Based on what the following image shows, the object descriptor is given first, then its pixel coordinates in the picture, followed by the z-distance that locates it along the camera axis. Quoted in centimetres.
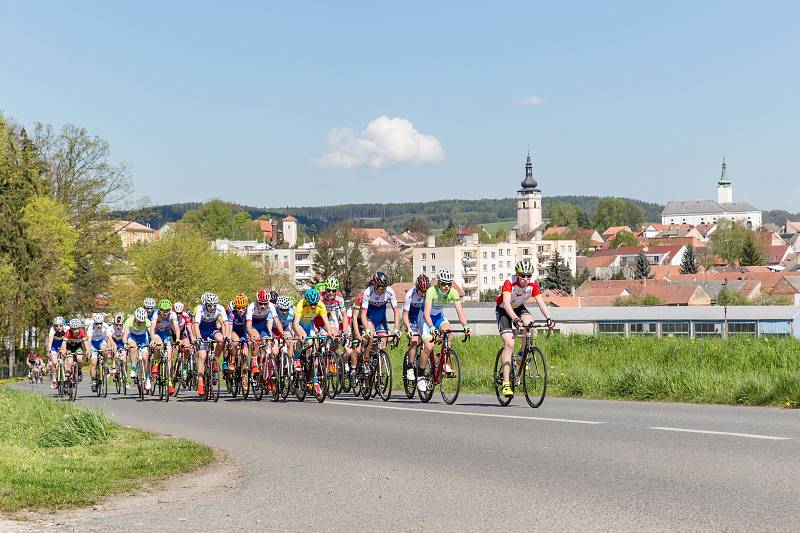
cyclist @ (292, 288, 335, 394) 2016
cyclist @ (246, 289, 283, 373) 2148
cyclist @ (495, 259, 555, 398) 1562
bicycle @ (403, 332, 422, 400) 1828
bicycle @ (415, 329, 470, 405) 1742
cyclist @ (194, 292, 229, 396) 2281
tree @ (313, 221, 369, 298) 14525
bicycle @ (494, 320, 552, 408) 1620
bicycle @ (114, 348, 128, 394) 2784
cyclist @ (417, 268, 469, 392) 1683
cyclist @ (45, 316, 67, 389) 2721
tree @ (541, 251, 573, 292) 17300
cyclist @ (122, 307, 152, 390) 2542
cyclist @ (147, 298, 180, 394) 2430
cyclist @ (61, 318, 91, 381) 2644
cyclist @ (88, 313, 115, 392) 2677
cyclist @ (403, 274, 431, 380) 1775
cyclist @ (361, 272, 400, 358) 1858
